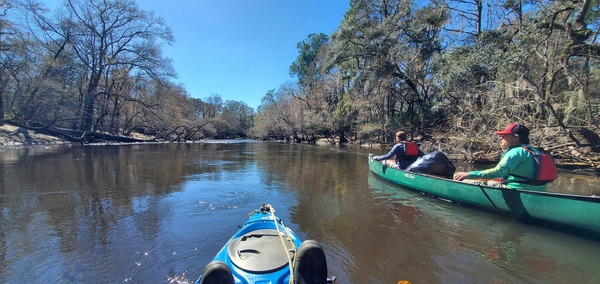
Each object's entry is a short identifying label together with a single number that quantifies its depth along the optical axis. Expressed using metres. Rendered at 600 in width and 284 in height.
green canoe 4.53
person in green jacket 5.21
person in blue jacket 8.88
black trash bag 7.62
